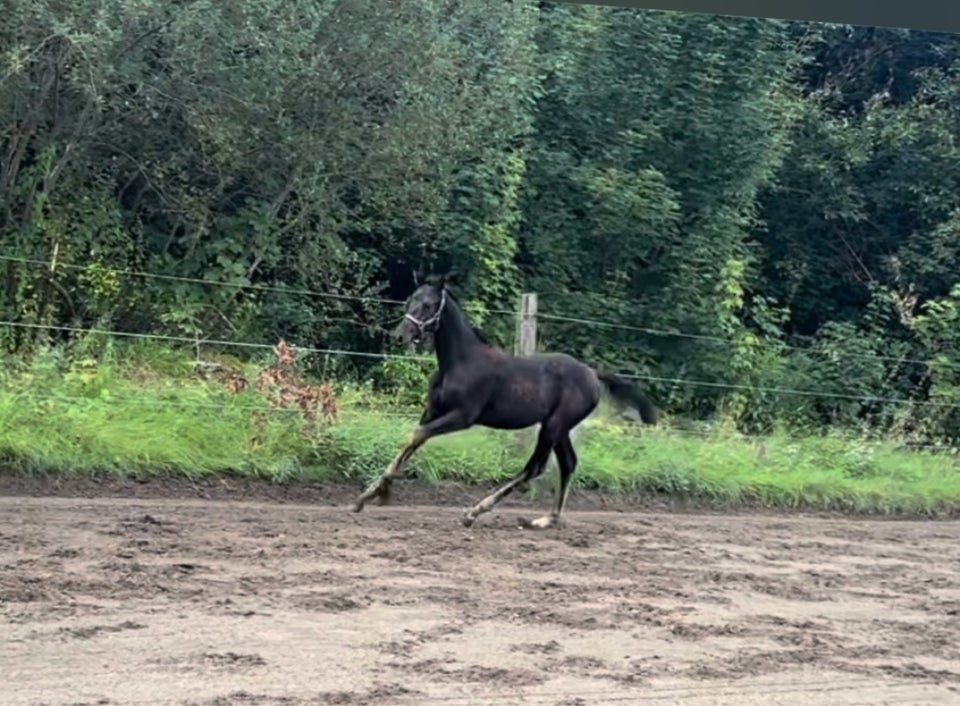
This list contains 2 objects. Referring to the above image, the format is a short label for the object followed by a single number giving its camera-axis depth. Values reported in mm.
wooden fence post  8445
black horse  6664
